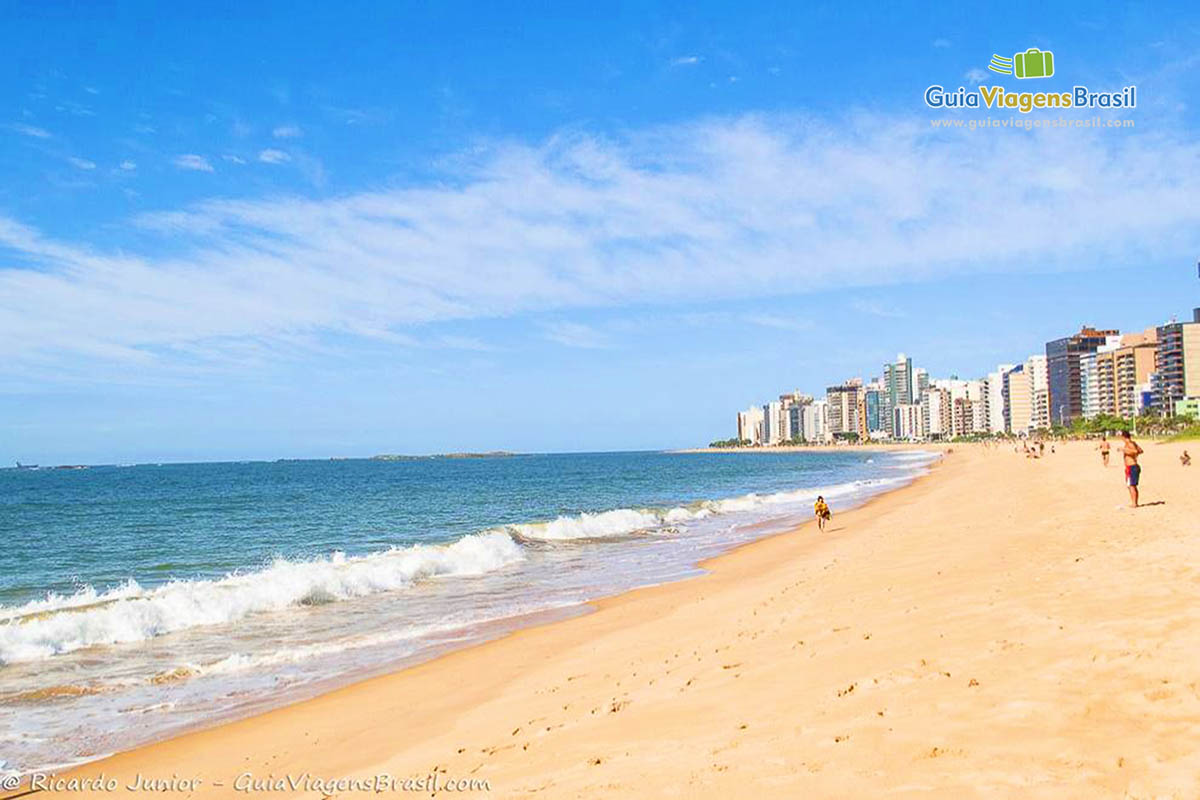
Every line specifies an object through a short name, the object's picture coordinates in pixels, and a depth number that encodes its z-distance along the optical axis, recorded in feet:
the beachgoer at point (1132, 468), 64.34
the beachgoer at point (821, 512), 92.38
